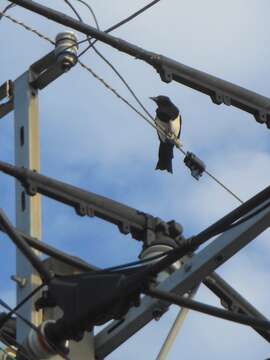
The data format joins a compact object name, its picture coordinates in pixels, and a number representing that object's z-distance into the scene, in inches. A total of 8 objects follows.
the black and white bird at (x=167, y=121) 619.6
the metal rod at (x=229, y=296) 584.7
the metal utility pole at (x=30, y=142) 528.8
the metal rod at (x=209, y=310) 449.1
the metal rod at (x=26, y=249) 484.1
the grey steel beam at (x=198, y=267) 506.6
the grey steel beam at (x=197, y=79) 547.8
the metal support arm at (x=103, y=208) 534.9
